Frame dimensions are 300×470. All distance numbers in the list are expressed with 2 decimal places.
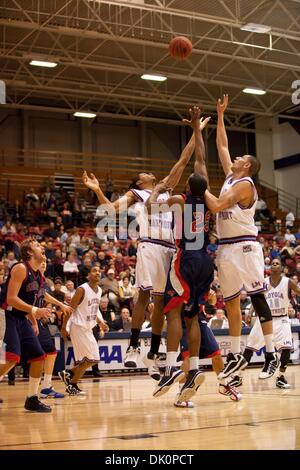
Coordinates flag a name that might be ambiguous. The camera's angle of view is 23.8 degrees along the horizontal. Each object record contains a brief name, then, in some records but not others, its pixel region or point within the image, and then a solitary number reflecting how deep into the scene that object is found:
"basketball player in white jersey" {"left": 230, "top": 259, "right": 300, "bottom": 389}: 11.31
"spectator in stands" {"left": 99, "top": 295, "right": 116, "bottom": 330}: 15.15
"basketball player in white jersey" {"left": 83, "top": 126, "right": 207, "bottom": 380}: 8.12
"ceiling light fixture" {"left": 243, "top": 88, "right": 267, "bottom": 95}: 27.19
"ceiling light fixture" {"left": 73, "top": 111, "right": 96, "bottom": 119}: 28.92
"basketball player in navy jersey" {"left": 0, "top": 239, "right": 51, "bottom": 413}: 7.45
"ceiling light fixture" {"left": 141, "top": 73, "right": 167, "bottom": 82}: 24.94
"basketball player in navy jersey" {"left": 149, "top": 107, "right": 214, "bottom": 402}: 7.44
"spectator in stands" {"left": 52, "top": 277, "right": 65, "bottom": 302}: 14.90
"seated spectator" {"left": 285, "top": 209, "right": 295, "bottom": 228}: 29.83
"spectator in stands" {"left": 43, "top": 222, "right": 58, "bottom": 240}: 21.27
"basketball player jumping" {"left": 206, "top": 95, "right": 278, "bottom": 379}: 7.89
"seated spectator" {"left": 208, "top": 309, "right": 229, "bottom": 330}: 15.78
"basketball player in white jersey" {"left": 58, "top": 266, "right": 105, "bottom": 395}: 10.49
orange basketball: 11.82
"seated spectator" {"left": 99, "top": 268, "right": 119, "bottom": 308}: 16.23
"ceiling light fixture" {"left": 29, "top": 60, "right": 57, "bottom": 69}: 23.09
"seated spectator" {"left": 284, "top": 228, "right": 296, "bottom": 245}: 26.05
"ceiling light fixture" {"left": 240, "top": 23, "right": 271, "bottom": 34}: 21.00
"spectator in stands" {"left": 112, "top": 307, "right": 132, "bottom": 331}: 15.13
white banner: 13.70
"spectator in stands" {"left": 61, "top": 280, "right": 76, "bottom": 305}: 15.12
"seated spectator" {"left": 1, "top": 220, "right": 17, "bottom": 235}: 20.88
